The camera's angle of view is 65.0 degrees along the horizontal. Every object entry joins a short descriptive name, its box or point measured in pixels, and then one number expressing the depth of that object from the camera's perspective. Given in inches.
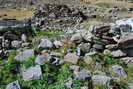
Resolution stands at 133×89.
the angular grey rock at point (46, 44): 122.2
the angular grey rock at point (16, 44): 131.2
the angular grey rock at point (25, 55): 112.6
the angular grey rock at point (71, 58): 110.1
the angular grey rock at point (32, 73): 98.7
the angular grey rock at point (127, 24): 130.5
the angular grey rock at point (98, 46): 121.5
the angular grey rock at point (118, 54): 118.5
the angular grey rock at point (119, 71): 106.4
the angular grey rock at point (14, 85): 93.2
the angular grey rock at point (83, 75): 98.6
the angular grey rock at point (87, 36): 121.4
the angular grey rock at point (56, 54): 115.9
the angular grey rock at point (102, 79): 96.9
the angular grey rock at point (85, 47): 119.8
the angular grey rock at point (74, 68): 104.8
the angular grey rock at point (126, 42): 117.0
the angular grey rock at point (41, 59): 107.2
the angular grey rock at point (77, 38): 125.2
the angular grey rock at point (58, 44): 125.1
